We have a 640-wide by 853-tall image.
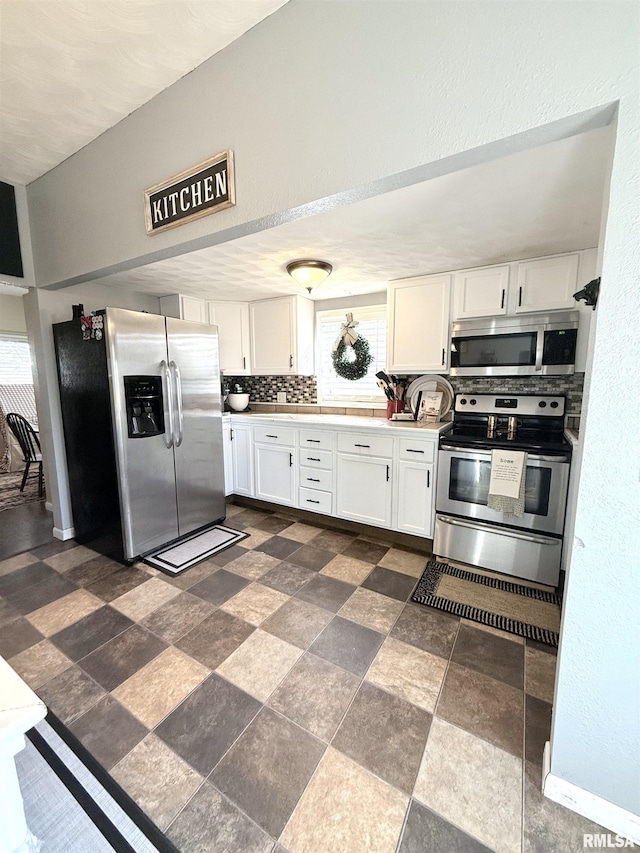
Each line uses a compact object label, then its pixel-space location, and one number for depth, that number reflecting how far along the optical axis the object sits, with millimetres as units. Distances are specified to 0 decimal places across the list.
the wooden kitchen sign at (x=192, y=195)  1485
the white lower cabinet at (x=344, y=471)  2695
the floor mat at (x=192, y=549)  2592
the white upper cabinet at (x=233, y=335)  3723
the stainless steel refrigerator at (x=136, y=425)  2459
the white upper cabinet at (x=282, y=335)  3582
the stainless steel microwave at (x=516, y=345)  2375
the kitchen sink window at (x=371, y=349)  3529
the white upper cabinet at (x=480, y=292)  2543
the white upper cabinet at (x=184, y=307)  3432
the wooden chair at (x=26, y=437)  4246
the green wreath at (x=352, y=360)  3551
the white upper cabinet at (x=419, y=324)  2797
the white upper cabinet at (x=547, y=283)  2326
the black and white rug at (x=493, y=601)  1953
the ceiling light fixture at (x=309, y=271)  2547
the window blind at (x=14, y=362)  5609
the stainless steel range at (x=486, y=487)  2234
